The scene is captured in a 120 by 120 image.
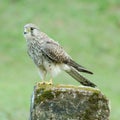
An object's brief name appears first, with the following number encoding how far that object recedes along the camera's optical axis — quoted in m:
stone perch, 12.80
